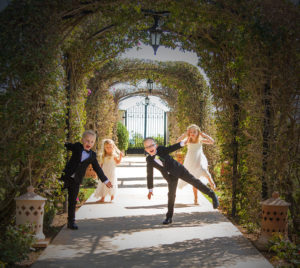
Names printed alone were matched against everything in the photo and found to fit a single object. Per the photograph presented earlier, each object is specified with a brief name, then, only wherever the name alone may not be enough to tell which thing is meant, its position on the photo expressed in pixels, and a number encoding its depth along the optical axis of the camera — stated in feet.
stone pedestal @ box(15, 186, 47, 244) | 14.12
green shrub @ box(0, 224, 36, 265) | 11.64
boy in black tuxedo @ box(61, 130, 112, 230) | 17.65
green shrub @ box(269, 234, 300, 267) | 11.35
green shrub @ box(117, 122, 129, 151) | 73.20
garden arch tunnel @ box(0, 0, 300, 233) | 13.56
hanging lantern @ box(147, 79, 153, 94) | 46.32
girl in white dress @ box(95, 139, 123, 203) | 24.80
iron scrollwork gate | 79.71
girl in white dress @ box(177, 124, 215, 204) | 24.12
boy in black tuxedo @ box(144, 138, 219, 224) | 18.60
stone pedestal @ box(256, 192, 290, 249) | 14.43
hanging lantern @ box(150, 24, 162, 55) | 22.06
